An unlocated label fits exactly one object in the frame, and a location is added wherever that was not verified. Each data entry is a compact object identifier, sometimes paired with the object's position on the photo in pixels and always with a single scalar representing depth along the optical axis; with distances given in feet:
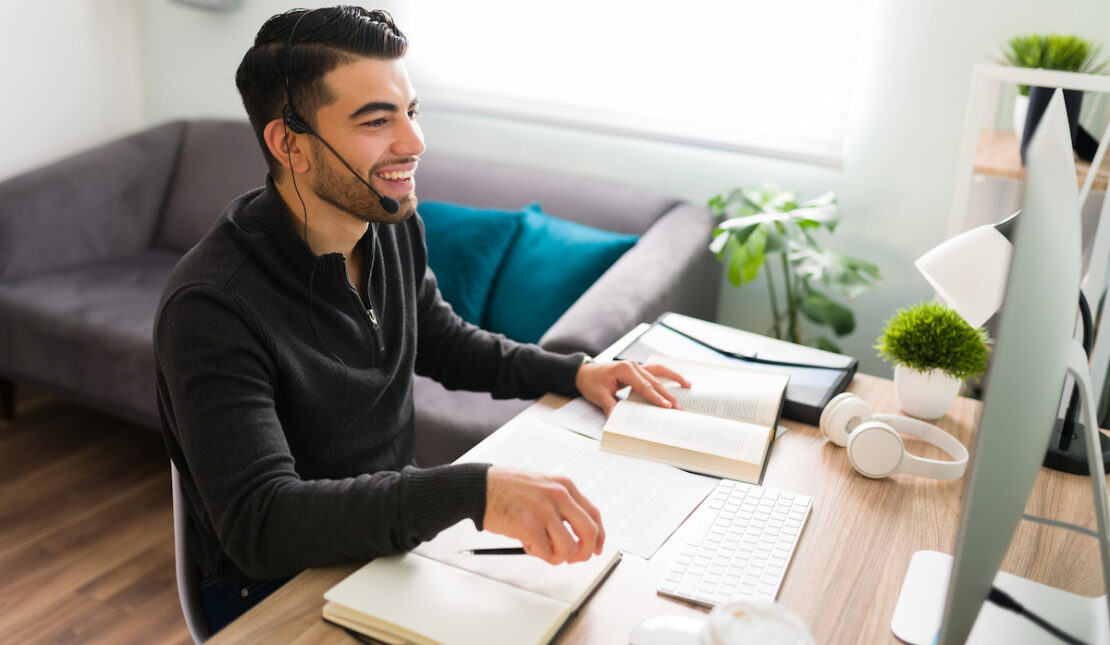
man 3.24
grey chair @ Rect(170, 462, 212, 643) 4.00
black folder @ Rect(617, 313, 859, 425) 4.71
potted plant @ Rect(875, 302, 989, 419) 4.56
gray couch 6.89
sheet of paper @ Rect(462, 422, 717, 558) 3.63
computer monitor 1.98
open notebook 2.95
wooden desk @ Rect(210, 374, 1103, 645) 3.07
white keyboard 3.27
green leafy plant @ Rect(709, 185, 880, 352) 7.31
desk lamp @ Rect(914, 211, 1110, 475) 3.86
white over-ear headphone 4.06
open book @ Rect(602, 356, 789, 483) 4.12
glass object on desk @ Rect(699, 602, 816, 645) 2.29
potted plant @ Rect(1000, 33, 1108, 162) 5.30
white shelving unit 4.74
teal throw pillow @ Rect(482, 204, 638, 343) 7.64
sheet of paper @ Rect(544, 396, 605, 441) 4.45
